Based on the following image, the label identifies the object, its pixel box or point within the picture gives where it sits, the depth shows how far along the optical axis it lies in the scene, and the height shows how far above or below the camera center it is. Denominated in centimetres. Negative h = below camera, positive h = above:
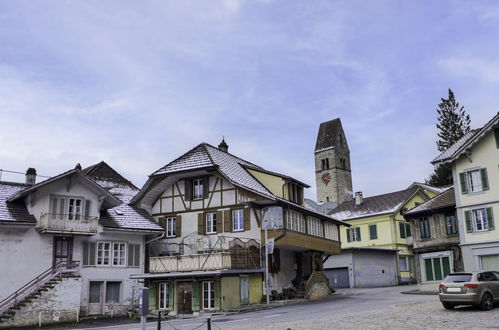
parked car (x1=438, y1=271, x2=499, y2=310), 2042 -26
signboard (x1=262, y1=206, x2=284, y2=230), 3372 +414
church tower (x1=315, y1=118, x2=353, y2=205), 10325 +2258
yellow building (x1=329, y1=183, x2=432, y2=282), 5531 +624
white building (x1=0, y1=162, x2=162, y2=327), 3023 +256
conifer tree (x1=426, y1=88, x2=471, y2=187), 7125 +2009
